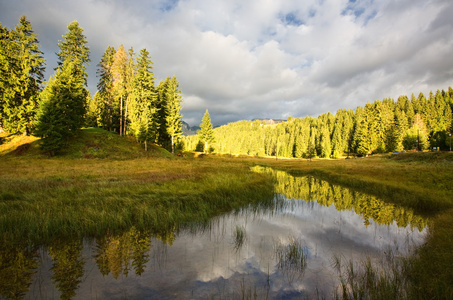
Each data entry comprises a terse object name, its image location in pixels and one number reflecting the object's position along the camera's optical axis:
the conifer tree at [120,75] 41.84
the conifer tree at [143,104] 39.28
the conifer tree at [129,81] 42.62
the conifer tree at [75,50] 38.28
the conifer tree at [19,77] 31.80
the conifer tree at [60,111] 29.25
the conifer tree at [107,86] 44.22
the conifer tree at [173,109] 46.34
